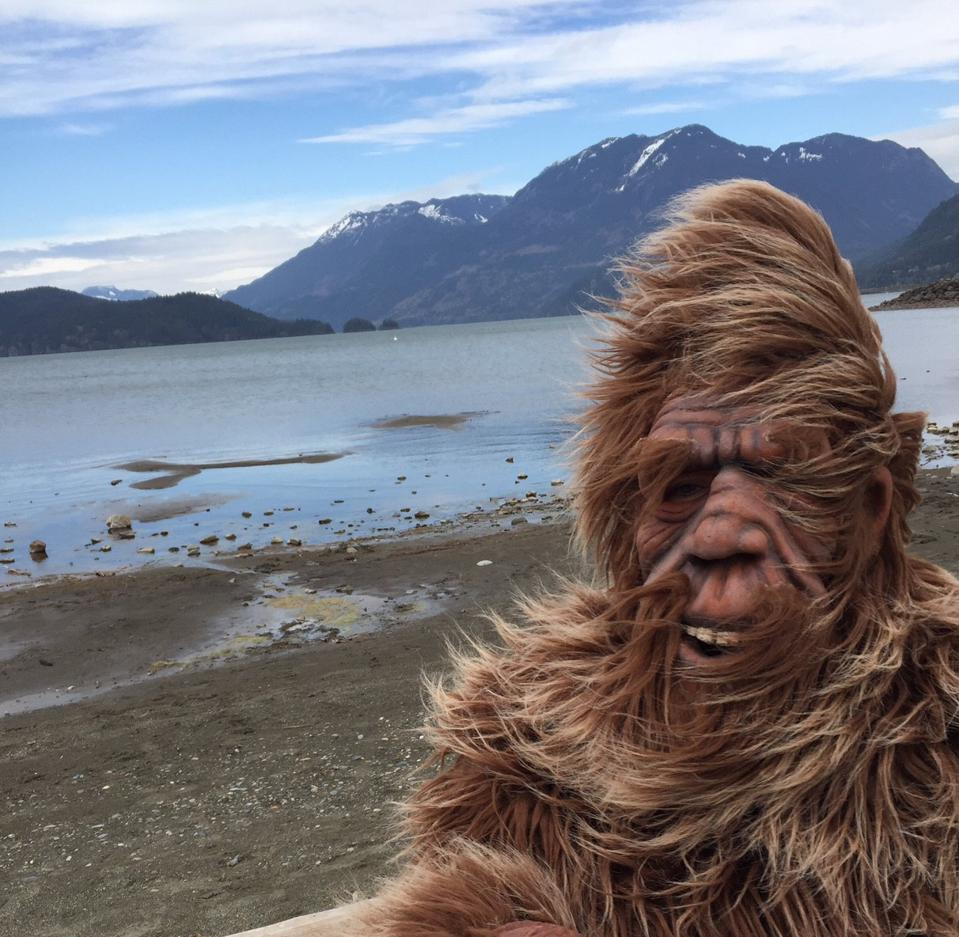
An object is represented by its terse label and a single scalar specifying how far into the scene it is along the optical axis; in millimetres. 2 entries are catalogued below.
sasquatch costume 1201
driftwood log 1953
